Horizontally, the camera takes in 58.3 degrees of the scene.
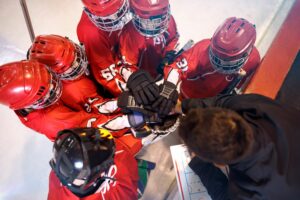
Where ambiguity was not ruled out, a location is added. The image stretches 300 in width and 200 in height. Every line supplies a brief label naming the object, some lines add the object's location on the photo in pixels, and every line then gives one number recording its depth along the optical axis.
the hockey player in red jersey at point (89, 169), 0.69
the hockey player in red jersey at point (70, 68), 0.86
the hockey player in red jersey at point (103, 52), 1.01
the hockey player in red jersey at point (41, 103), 0.76
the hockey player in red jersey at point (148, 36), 0.82
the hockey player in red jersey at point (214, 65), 0.85
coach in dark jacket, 0.61
